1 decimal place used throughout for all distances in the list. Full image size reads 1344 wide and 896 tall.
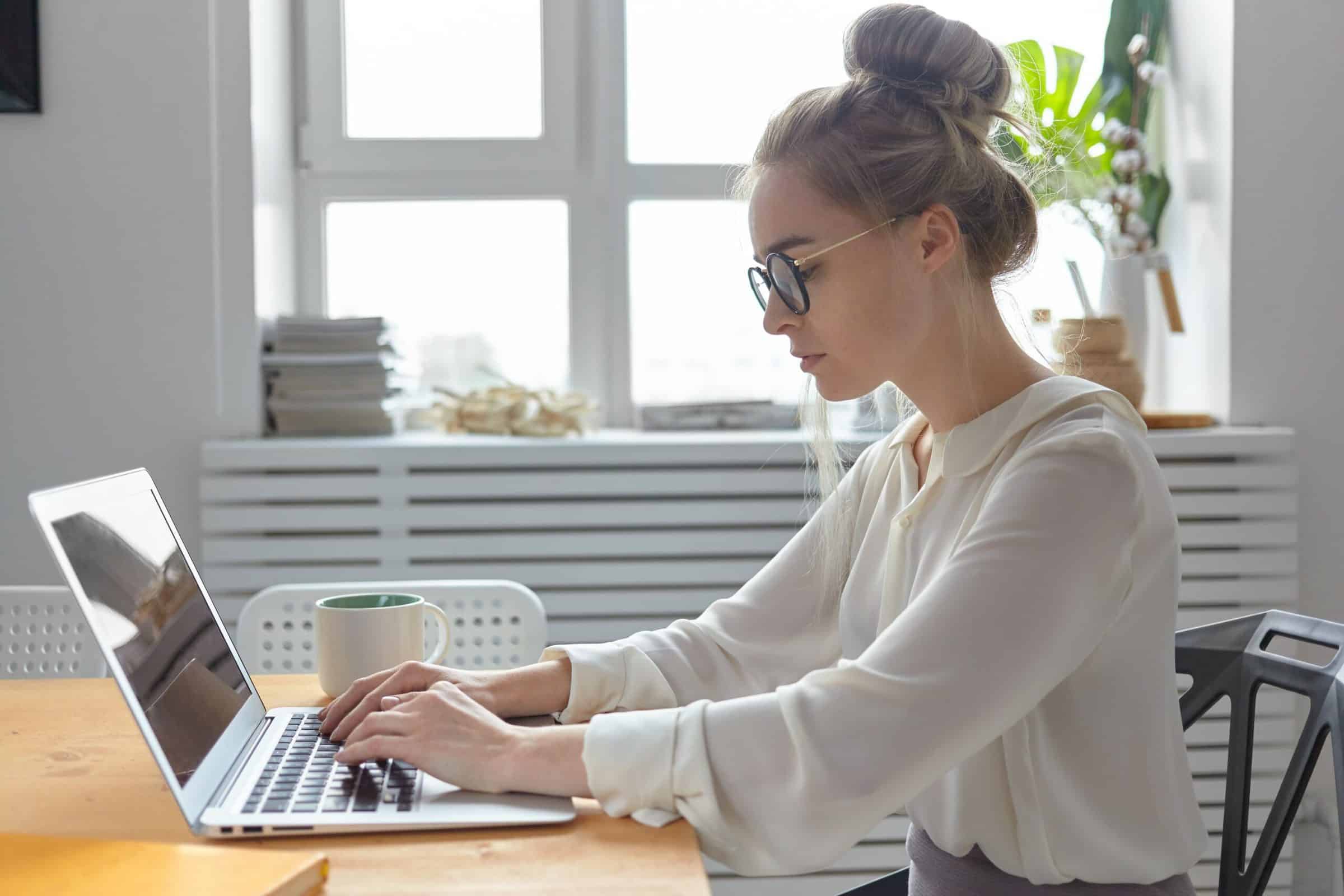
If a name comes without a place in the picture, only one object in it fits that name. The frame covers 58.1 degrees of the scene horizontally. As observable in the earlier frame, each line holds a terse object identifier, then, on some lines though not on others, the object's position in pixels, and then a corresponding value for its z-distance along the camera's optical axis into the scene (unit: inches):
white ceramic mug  42.4
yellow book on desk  26.0
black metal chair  38.2
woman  31.6
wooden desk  27.9
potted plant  87.7
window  93.2
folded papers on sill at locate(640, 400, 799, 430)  88.3
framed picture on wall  78.9
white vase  88.3
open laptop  30.6
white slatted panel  79.6
